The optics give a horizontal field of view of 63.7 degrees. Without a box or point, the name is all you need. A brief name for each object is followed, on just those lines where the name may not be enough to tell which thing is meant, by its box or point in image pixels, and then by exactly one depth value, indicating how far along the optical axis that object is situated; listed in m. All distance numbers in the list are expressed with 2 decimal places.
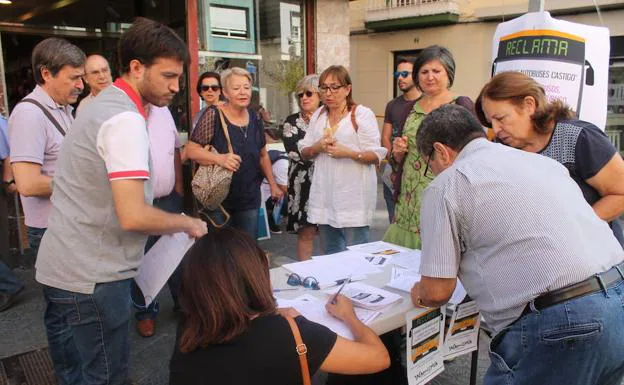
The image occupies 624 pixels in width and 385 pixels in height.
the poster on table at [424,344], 1.91
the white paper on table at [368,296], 1.94
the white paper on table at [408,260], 2.44
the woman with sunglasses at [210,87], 4.56
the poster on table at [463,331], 2.13
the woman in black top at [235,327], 1.34
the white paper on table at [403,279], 2.14
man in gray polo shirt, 1.65
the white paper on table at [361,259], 2.39
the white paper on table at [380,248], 2.66
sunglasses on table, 2.13
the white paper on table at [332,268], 2.26
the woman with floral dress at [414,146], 2.90
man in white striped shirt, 1.49
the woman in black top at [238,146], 3.42
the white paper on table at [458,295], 2.12
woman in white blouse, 3.43
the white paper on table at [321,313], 1.79
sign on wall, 3.03
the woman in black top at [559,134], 2.10
